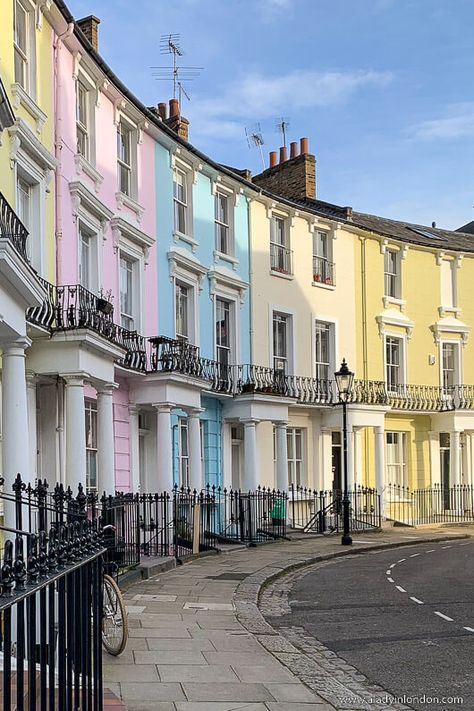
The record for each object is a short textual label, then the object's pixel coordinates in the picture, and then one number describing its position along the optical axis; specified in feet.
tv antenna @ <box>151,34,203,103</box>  84.58
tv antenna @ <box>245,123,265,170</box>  103.65
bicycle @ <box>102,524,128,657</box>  27.61
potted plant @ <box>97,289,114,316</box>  53.62
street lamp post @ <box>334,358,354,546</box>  71.98
